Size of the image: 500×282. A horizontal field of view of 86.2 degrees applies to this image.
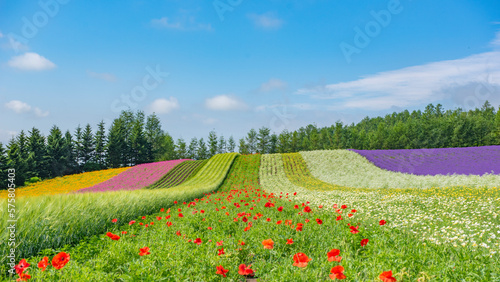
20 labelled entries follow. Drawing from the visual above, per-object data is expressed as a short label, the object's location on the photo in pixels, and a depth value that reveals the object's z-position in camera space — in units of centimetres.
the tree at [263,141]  8581
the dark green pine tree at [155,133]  8012
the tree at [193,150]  8488
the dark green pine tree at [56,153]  4694
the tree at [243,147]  8700
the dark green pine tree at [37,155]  4221
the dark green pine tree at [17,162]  3703
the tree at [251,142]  8725
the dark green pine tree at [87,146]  5547
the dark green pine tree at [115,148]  5781
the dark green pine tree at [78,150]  5407
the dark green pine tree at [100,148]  5694
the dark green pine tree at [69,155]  5012
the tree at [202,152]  8450
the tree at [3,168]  3472
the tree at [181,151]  8212
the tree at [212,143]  8456
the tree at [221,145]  8980
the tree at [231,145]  9144
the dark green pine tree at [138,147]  6312
